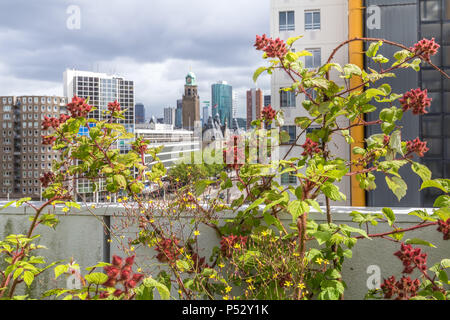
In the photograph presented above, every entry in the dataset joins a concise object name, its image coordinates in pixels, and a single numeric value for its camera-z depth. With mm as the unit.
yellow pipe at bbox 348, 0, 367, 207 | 9961
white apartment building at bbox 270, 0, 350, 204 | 11023
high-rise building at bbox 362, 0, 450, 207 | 8930
